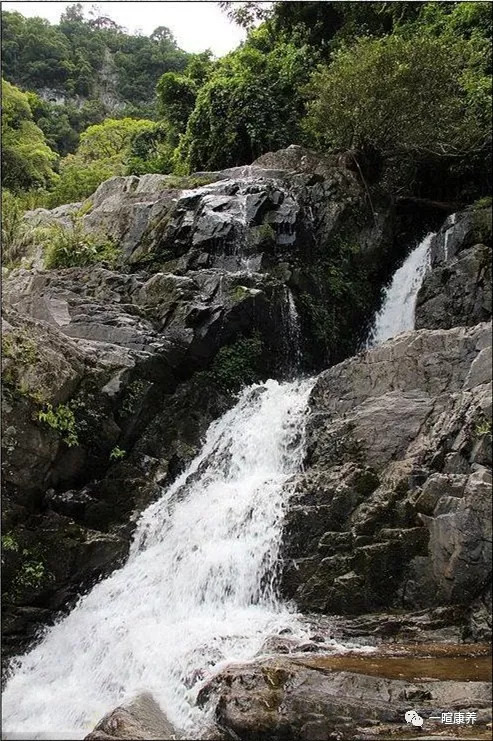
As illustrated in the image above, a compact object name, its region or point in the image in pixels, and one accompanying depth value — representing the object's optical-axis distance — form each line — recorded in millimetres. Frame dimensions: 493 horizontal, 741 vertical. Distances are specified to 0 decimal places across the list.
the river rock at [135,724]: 6047
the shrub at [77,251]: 15289
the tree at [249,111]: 18984
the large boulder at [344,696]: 5801
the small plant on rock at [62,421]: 10172
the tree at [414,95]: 13984
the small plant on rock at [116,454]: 11090
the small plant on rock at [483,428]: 8094
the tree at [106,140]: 32619
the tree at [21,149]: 26062
